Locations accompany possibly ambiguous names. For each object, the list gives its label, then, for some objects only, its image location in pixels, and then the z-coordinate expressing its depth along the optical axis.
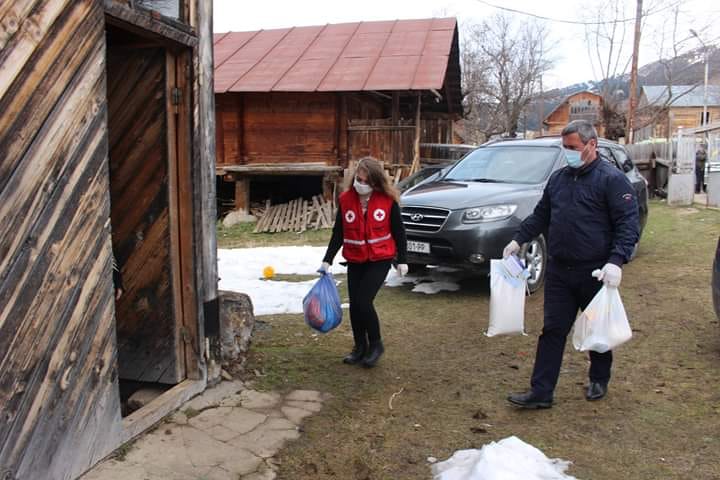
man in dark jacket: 3.78
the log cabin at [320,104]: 15.46
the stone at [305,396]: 4.33
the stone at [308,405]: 4.17
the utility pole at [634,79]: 23.52
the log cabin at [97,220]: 2.65
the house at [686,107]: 57.56
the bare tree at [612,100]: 34.47
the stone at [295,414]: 3.99
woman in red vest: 4.71
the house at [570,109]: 68.24
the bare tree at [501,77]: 46.00
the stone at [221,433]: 3.69
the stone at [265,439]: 3.56
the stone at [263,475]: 3.25
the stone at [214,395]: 4.10
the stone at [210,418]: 3.84
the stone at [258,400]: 4.18
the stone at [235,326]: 4.84
